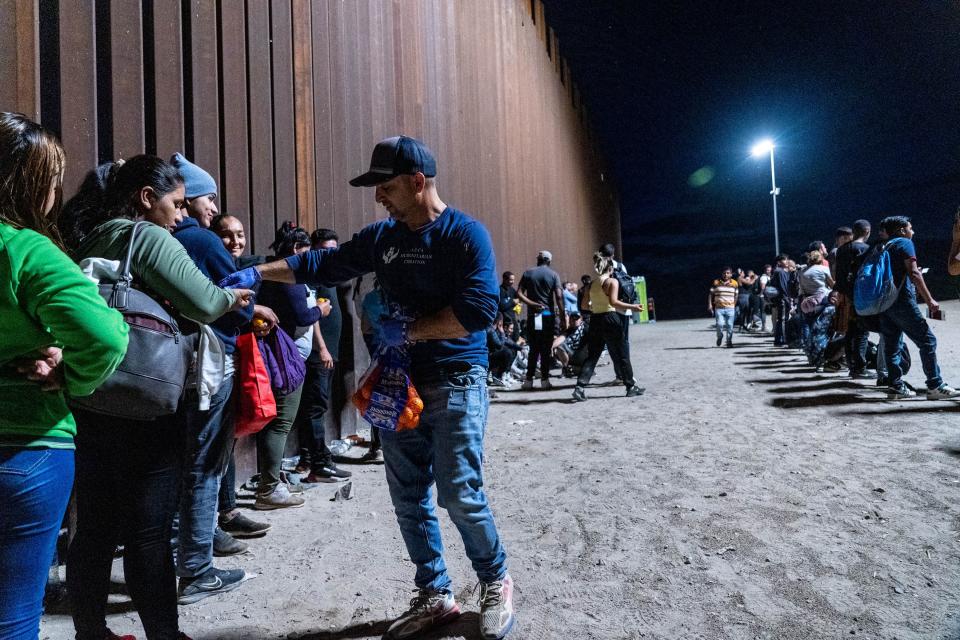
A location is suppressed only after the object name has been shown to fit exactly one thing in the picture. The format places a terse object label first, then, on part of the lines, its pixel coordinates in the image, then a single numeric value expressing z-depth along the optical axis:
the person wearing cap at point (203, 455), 2.83
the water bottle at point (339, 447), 5.65
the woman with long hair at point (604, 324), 7.99
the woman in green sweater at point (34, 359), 1.31
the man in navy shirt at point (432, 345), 2.27
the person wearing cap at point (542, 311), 9.32
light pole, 27.29
